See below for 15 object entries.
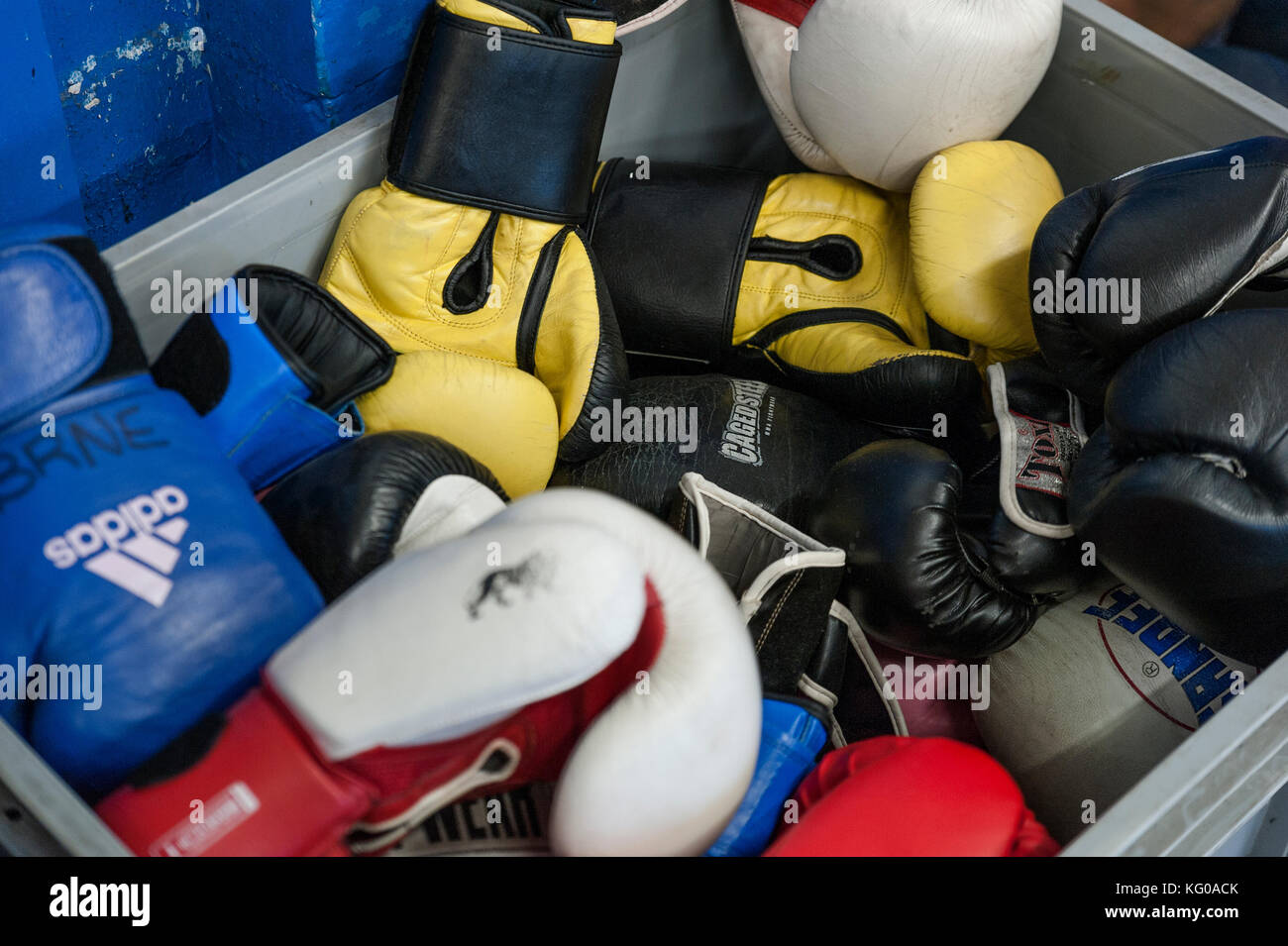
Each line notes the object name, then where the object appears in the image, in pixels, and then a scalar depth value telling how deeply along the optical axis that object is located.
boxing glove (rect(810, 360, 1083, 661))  1.05
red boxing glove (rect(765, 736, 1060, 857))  0.81
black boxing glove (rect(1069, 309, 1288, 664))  0.91
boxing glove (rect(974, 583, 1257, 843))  1.03
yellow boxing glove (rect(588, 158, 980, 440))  1.34
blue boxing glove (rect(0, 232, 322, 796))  0.77
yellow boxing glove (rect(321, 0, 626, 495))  1.19
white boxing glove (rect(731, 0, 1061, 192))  1.24
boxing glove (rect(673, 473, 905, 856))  0.94
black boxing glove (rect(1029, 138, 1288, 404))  1.02
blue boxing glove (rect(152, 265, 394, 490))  0.97
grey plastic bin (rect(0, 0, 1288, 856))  0.77
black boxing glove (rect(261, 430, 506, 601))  0.89
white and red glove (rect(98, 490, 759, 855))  0.69
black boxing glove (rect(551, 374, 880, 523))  1.20
